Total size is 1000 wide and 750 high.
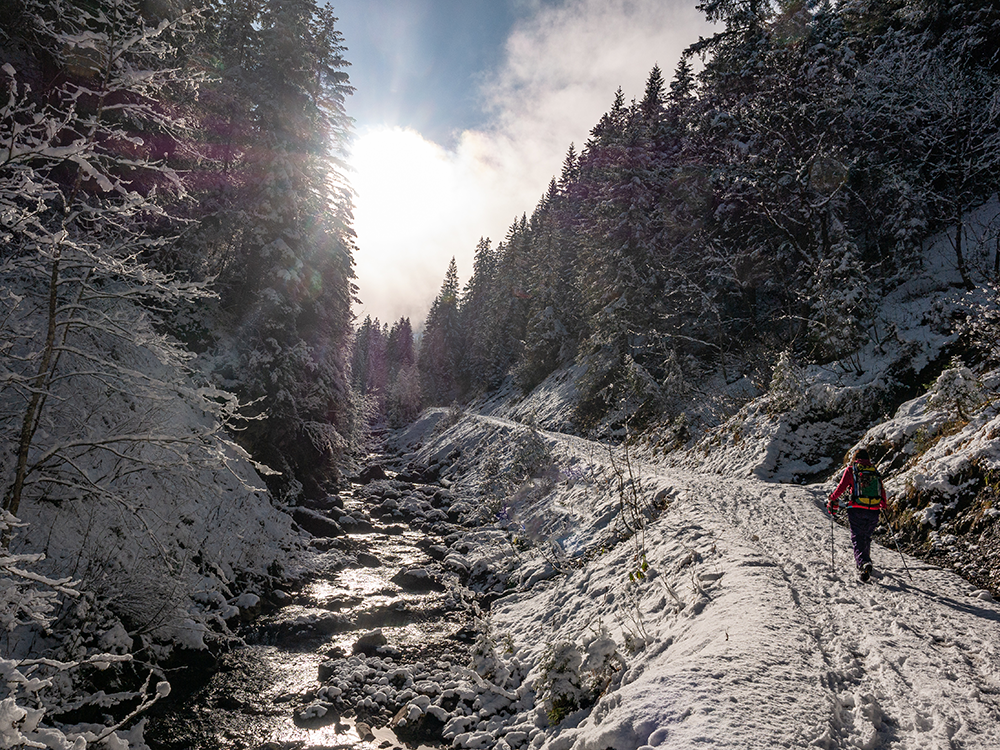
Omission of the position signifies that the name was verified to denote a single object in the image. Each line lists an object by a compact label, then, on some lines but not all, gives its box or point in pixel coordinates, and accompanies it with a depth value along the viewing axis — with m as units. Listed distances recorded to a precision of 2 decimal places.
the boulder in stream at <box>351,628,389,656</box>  9.18
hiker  7.02
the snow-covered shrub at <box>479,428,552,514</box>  17.54
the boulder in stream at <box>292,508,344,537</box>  15.43
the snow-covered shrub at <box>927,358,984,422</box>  9.37
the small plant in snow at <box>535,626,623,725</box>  6.07
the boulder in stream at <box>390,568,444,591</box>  12.23
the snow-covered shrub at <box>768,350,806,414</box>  14.72
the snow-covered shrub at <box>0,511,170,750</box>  2.55
